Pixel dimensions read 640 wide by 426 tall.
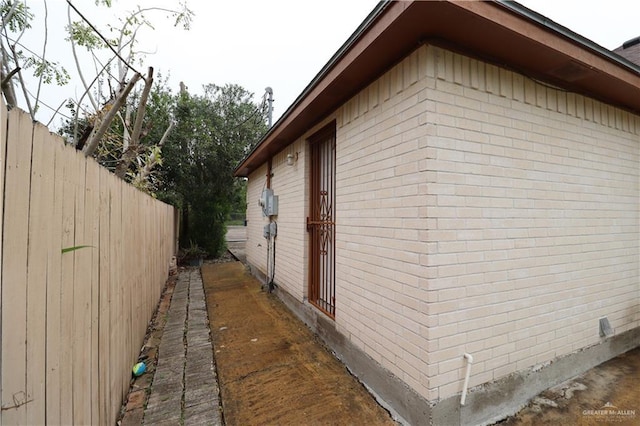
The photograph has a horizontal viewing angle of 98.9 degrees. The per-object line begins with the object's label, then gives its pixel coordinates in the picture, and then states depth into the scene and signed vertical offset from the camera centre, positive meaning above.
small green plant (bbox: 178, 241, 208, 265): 9.30 -1.20
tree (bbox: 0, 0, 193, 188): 2.26 +2.16
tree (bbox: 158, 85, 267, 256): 9.07 +2.24
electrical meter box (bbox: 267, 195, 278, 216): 5.59 +0.28
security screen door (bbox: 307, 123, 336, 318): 3.74 -0.04
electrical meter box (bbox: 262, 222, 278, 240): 5.68 -0.21
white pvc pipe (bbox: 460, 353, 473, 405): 2.04 -1.21
